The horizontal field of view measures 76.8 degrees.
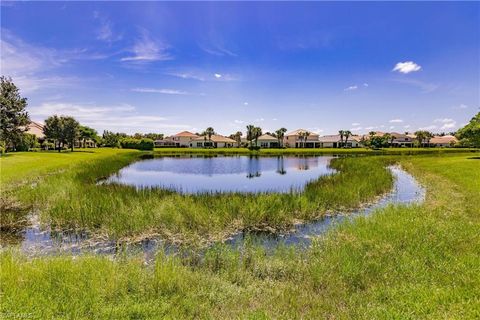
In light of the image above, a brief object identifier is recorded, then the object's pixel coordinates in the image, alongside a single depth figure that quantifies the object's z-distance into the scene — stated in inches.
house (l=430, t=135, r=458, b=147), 4224.9
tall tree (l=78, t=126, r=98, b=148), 3062.7
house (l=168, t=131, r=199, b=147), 4350.4
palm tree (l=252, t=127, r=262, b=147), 3796.8
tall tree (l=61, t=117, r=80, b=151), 2328.2
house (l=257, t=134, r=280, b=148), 4165.8
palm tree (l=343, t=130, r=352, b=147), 4136.3
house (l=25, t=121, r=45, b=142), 2605.8
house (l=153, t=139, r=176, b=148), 4365.2
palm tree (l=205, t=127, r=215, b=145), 4197.8
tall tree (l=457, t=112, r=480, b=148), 1651.1
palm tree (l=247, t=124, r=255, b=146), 3803.9
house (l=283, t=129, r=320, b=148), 4249.5
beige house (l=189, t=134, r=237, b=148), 4237.2
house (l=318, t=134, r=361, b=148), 4220.0
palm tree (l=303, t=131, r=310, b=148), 4179.9
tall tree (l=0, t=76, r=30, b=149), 1489.9
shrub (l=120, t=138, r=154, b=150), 3358.8
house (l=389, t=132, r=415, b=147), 4276.6
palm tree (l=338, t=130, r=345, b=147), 4151.1
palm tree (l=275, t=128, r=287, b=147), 3939.5
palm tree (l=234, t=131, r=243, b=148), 5100.4
